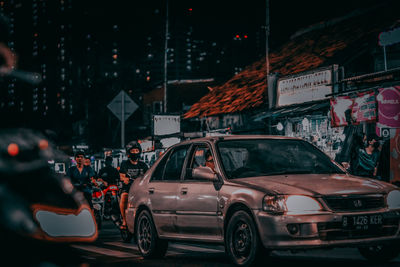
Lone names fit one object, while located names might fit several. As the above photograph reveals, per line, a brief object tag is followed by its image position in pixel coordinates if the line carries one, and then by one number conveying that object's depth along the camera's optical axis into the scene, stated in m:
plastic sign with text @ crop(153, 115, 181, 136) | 22.75
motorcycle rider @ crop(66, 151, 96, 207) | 15.97
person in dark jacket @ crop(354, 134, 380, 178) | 14.53
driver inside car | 10.21
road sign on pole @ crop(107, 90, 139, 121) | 22.62
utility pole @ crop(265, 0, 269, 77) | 23.37
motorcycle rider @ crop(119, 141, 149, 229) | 13.27
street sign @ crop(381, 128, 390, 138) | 14.74
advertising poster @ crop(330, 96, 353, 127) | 15.70
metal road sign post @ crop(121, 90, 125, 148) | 22.72
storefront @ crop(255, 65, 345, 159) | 17.25
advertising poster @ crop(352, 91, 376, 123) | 14.72
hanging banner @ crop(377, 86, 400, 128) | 14.08
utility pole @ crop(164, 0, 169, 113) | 32.03
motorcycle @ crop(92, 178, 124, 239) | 15.64
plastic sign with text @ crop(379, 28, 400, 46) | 15.30
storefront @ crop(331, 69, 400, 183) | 14.16
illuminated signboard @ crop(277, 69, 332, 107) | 17.70
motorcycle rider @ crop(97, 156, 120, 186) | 16.25
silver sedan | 7.71
